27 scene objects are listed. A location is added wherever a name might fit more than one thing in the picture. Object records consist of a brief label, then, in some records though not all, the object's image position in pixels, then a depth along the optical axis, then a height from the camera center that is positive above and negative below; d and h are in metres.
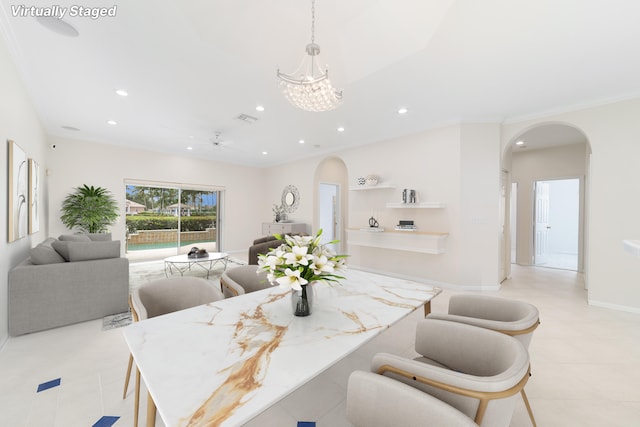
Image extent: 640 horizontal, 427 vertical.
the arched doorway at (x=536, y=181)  4.79 +0.75
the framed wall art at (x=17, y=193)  2.49 +0.18
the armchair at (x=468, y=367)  0.85 -0.64
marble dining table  0.80 -0.59
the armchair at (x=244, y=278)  2.19 -0.59
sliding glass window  6.28 -0.24
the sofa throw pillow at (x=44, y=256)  2.66 -0.49
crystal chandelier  2.05 +1.00
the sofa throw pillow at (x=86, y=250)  2.82 -0.45
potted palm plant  5.07 +0.00
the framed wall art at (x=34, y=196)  3.28 +0.19
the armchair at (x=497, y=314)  1.35 -0.62
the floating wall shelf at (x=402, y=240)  4.14 -0.49
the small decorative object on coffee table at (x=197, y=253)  4.64 -0.78
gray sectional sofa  2.49 -0.80
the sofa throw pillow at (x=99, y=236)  4.78 -0.49
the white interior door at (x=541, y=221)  6.15 -0.17
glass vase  1.46 -0.51
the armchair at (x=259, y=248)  4.42 -0.63
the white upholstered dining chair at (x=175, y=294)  1.88 -0.62
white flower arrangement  1.29 -0.28
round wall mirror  7.04 +0.38
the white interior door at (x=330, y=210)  7.36 +0.06
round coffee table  4.50 -1.17
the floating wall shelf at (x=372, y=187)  4.84 +0.50
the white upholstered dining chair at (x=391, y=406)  0.81 -0.67
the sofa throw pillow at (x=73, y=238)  4.07 -0.45
